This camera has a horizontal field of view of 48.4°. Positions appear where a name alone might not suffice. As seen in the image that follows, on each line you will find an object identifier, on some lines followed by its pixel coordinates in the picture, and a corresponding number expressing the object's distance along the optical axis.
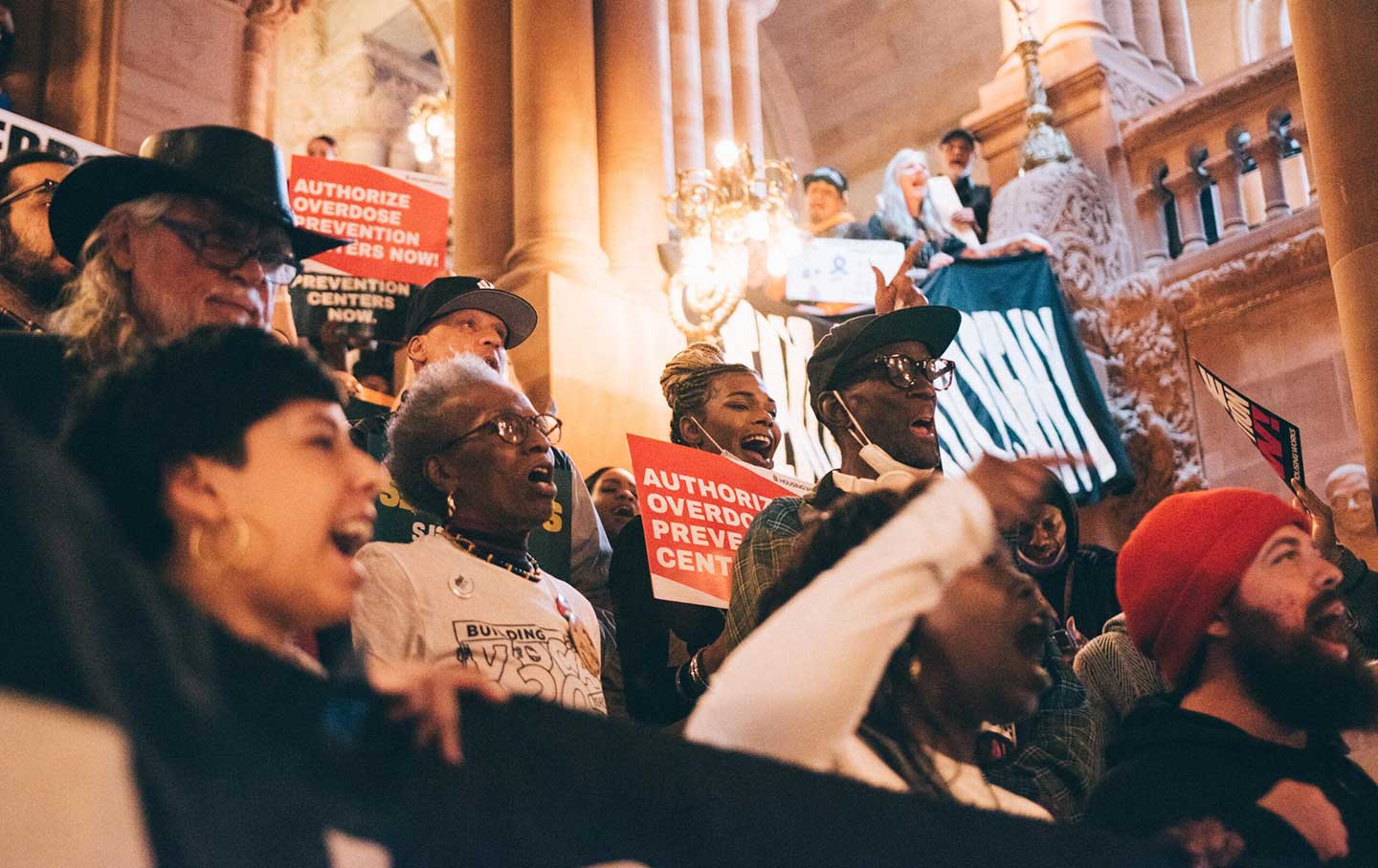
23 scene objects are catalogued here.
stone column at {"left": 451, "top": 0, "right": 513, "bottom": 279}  9.69
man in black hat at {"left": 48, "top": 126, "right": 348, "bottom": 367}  3.05
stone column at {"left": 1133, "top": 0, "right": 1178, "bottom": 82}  13.32
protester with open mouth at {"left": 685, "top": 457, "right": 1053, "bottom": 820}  2.02
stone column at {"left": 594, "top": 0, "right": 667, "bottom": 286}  9.48
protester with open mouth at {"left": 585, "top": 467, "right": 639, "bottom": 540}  6.12
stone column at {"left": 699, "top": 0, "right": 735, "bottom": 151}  13.06
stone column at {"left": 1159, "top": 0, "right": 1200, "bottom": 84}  13.68
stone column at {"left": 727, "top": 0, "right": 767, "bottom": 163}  13.52
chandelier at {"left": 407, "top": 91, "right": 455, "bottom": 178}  16.05
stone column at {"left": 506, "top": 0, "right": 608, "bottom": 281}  9.14
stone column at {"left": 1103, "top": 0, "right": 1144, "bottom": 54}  12.98
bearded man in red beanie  2.93
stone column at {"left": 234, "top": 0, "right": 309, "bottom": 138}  12.40
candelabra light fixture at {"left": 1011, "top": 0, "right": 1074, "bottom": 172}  11.88
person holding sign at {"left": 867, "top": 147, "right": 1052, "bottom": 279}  10.75
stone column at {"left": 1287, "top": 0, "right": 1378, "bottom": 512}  5.84
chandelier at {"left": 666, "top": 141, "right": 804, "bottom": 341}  8.84
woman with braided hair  4.26
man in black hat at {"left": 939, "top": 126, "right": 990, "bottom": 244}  11.68
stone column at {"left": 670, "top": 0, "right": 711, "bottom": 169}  12.55
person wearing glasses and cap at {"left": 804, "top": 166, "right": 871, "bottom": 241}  10.64
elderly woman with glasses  3.24
